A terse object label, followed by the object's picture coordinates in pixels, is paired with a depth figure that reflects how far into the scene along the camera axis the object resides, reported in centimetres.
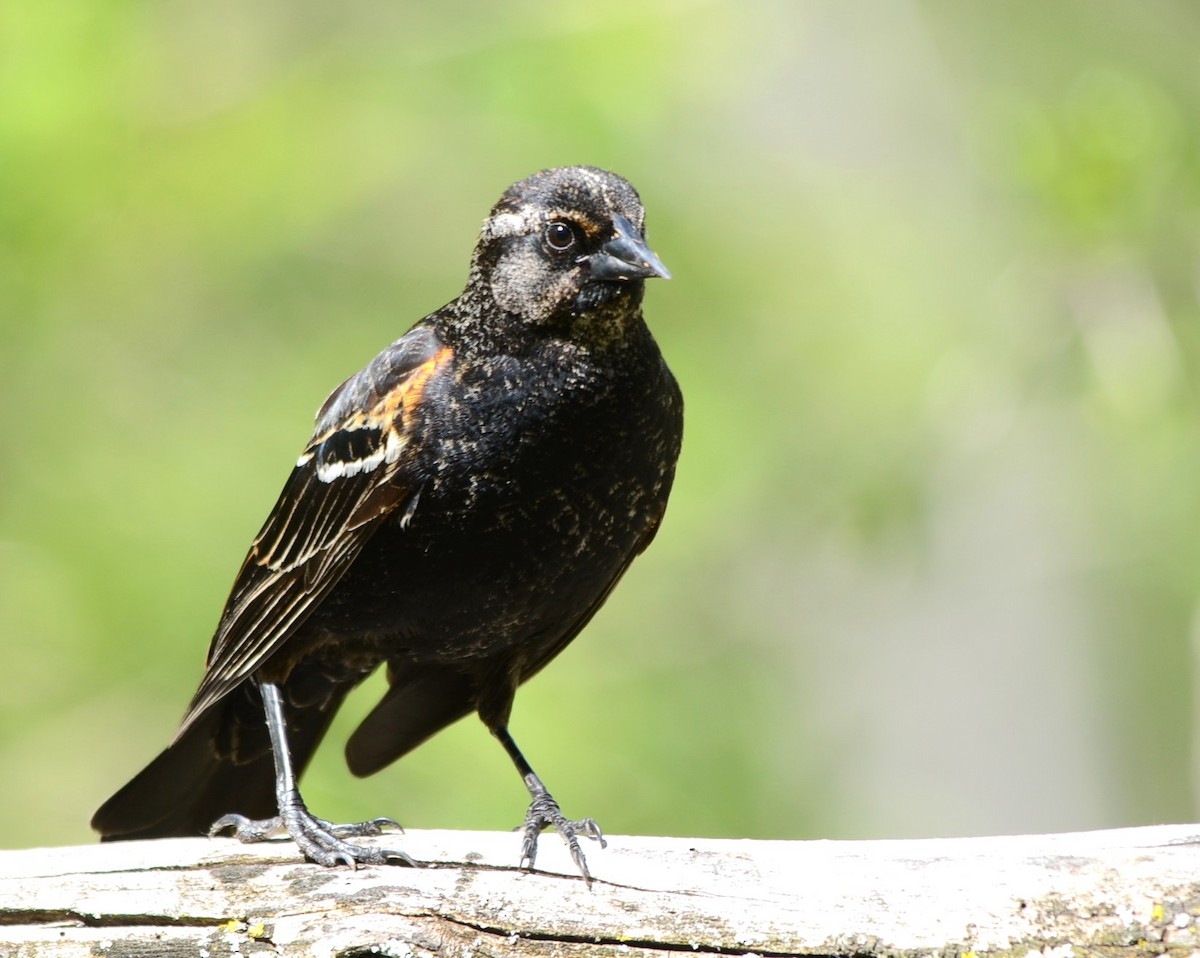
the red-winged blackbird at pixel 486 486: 695
